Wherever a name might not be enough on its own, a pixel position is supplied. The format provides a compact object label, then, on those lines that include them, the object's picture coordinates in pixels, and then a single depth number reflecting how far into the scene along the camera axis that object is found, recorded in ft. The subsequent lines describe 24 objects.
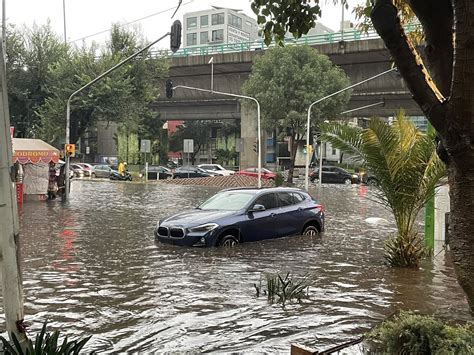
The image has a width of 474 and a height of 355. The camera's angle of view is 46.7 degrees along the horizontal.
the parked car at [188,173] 157.99
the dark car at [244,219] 37.50
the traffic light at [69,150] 81.66
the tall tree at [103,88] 120.47
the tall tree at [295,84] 128.36
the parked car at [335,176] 155.22
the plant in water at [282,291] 24.59
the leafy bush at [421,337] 12.34
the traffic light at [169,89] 90.39
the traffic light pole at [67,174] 80.25
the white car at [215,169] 164.63
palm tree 30.48
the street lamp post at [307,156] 102.12
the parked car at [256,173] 136.32
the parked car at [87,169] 168.25
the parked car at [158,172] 165.21
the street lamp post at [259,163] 103.46
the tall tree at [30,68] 124.77
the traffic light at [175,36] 62.13
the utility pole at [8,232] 11.36
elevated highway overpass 126.62
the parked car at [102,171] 164.35
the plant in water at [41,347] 11.60
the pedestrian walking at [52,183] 82.43
